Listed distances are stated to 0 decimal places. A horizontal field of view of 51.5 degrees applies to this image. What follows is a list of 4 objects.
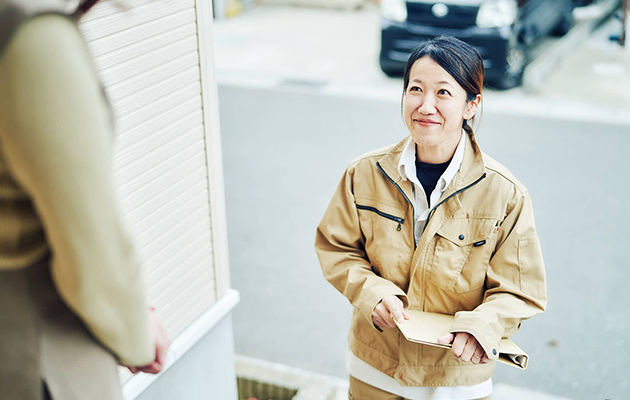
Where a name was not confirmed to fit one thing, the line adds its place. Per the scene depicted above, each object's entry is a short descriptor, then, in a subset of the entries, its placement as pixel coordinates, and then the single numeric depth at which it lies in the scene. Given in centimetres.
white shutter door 225
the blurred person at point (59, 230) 96
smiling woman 199
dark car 845
